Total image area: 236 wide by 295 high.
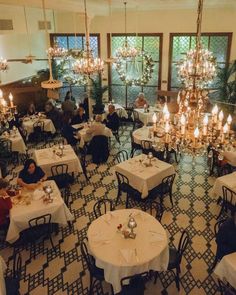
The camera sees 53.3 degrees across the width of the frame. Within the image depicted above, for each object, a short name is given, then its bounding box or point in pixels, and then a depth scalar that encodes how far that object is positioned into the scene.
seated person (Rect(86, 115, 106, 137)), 6.61
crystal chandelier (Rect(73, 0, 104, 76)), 5.80
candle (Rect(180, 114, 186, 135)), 3.02
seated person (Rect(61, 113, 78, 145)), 7.24
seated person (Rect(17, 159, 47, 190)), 4.86
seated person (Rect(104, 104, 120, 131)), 7.84
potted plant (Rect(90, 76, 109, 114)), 9.59
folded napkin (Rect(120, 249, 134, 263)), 3.28
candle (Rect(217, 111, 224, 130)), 3.20
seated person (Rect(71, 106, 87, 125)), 7.89
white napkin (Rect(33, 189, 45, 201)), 4.44
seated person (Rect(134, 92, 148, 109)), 8.89
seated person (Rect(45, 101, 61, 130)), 8.68
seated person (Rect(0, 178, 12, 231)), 4.12
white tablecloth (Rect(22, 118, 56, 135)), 7.91
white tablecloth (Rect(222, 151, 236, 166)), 5.78
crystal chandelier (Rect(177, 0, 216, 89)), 2.86
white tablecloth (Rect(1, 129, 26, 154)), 6.83
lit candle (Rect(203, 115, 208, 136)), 3.03
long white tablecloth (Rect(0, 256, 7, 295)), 3.10
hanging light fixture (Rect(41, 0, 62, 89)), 3.75
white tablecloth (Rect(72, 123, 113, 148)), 7.20
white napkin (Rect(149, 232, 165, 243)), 3.54
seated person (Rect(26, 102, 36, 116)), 8.64
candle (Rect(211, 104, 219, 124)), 3.26
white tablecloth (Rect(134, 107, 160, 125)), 8.21
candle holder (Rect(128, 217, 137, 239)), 3.58
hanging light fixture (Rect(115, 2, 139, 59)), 7.87
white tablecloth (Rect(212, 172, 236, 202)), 4.89
